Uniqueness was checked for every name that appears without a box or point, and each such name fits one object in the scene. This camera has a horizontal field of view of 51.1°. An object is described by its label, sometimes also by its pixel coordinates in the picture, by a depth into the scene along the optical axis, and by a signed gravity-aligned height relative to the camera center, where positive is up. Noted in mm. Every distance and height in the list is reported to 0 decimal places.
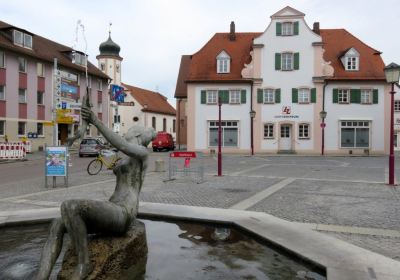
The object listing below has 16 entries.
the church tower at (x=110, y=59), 64125 +12467
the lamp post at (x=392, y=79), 13836 +2079
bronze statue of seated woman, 4012 -731
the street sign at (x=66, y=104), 15761 +1404
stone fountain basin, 4844 -1432
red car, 42938 -272
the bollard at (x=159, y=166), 18953 -1164
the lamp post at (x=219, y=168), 17484 -1146
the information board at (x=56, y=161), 13484 -689
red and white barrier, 26922 -689
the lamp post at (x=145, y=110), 66325 +4811
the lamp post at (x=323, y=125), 36656 +1407
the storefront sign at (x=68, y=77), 15891 +2437
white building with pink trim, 37531 +3787
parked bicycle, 17906 -1056
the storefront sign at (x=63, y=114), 25834 +1645
